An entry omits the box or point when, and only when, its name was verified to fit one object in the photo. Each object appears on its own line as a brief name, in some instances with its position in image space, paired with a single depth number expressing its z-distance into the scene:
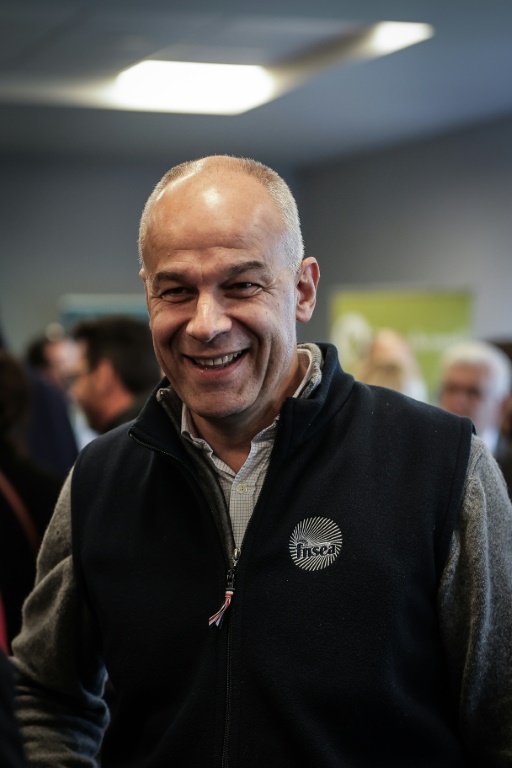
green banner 7.93
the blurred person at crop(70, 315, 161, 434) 4.04
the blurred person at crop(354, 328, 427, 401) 5.82
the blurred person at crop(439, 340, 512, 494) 4.51
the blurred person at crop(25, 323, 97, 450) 7.62
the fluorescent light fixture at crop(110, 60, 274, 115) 6.70
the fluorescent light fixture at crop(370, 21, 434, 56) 5.69
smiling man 1.48
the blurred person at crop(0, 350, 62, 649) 2.59
